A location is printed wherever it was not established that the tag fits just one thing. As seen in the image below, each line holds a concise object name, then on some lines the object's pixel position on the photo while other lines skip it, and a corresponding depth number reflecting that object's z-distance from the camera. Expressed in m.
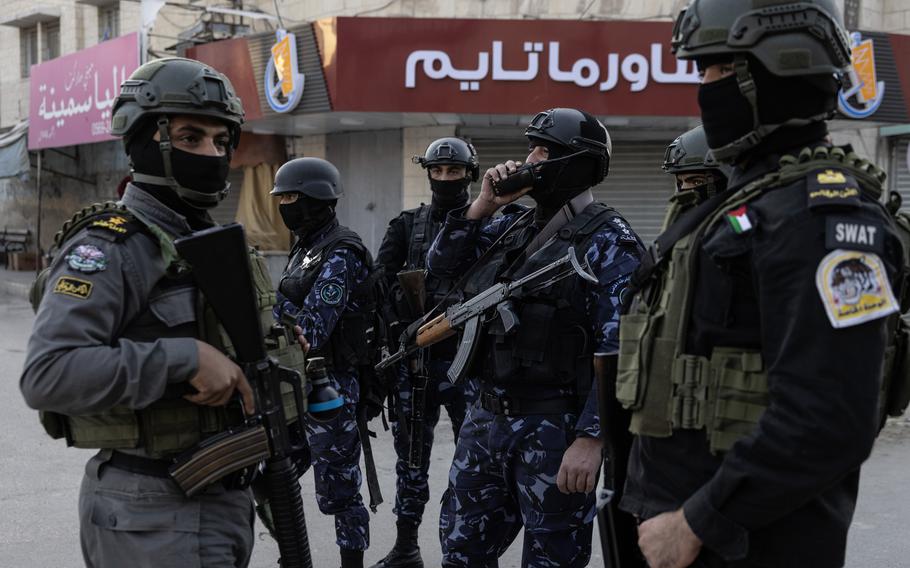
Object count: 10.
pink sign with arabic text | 13.27
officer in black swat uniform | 1.48
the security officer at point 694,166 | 3.74
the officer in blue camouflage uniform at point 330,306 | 3.98
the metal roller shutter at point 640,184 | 10.84
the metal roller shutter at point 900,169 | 11.57
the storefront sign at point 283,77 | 10.20
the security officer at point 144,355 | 1.93
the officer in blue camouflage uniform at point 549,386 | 2.83
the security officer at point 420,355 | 4.29
